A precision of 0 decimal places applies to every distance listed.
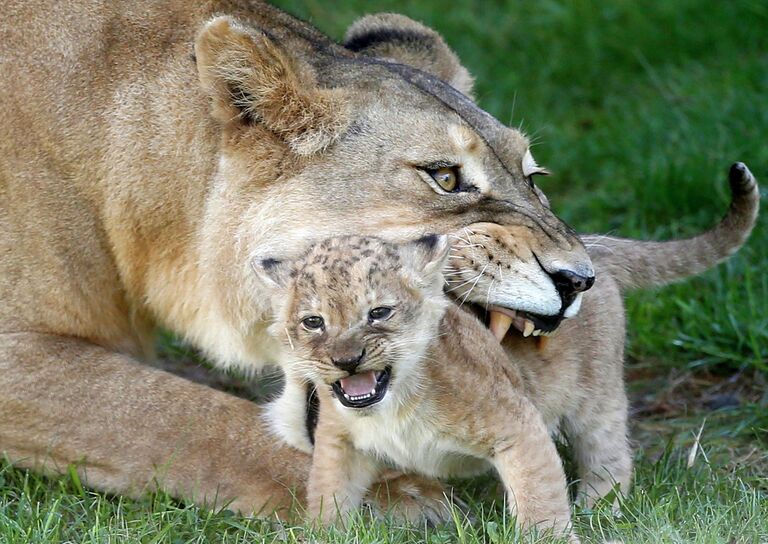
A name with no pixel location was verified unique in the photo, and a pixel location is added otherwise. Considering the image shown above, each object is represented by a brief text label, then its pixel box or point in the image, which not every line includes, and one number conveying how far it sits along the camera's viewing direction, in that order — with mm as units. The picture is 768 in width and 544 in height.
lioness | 9383
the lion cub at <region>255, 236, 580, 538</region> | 7812
